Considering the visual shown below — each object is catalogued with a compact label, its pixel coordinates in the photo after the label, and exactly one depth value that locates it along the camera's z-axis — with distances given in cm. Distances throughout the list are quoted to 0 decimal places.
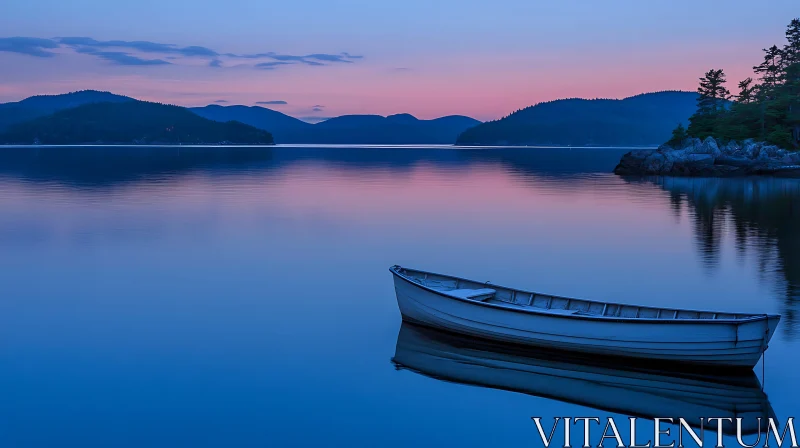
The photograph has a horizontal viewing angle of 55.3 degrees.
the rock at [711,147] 8894
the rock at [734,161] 8486
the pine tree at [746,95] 9756
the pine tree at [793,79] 8869
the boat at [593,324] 1609
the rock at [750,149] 8619
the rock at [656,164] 9281
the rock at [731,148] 8819
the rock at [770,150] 8475
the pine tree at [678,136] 10362
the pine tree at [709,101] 10238
